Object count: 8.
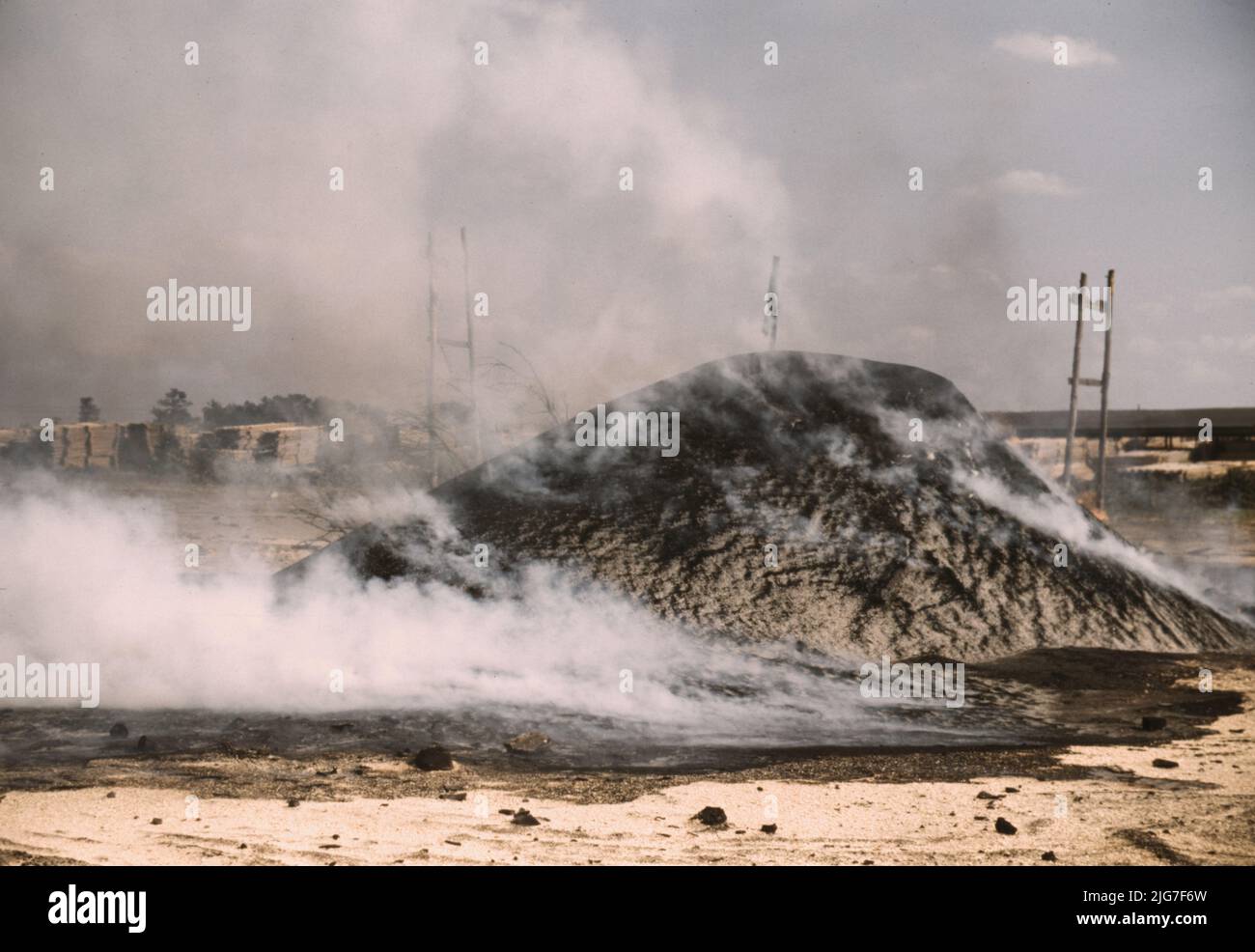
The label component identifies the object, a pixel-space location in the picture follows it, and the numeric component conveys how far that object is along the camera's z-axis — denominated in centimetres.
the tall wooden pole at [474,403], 1788
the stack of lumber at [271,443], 2169
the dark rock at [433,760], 601
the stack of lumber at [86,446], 2225
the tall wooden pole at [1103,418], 1908
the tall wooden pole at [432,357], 1768
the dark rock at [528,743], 653
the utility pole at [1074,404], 1855
